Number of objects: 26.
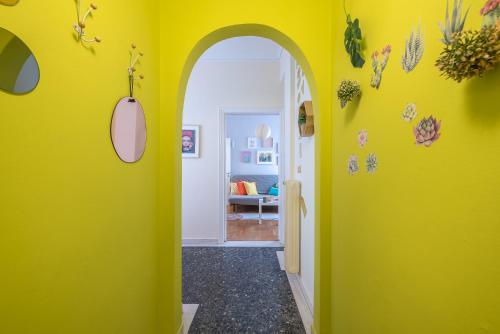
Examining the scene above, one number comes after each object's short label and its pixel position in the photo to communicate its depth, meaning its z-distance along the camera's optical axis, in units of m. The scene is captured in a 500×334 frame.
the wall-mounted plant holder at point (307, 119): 1.82
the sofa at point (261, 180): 6.58
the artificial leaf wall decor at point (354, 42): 1.04
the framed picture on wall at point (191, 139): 3.51
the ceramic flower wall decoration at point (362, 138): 1.02
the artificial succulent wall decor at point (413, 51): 0.69
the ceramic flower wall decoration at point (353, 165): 1.11
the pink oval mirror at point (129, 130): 1.00
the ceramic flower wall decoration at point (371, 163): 0.95
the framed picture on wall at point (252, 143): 7.06
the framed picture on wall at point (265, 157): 6.98
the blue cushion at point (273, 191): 6.27
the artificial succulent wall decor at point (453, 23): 0.55
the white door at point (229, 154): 6.44
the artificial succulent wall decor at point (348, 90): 1.07
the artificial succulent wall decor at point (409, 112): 0.71
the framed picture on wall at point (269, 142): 7.00
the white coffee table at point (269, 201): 5.52
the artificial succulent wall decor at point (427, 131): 0.63
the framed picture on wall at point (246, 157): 7.05
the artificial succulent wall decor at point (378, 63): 0.87
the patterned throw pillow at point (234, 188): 6.15
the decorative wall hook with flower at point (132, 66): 1.10
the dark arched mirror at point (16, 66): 0.52
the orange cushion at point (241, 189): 6.17
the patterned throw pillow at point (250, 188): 6.19
